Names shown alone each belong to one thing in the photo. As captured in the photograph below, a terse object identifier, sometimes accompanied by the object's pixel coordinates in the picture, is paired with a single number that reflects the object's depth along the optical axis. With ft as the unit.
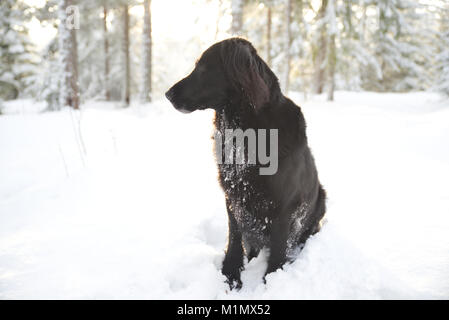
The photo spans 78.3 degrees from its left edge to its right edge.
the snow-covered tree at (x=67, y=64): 26.53
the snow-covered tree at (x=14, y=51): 51.88
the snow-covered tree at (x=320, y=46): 37.06
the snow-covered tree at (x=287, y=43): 34.14
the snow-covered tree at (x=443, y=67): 40.11
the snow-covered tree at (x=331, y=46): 34.60
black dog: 5.62
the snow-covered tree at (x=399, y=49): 40.49
